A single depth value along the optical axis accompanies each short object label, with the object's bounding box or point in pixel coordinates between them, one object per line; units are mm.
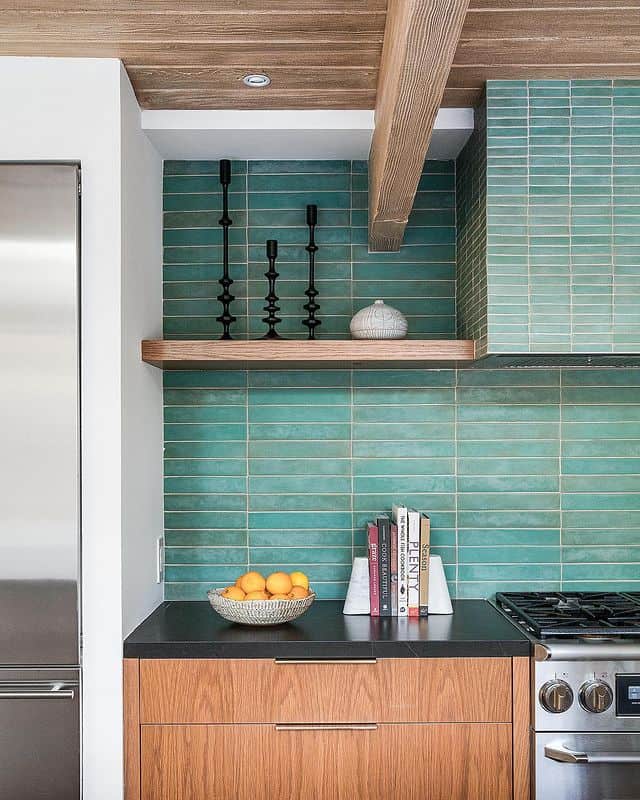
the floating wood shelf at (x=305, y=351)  2475
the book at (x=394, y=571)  2551
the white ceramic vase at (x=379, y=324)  2570
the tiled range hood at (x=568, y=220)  2361
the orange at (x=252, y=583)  2416
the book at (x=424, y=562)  2553
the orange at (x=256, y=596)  2396
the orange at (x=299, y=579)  2467
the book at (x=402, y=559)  2551
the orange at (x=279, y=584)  2412
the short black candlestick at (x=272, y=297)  2719
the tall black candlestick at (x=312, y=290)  2770
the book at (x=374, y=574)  2555
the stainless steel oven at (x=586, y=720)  2143
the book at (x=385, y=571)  2551
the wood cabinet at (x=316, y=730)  2209
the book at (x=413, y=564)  2553
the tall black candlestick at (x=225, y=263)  2740
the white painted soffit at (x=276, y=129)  2549
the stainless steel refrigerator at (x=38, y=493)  2145
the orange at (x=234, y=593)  2396
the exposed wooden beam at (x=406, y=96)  1554
